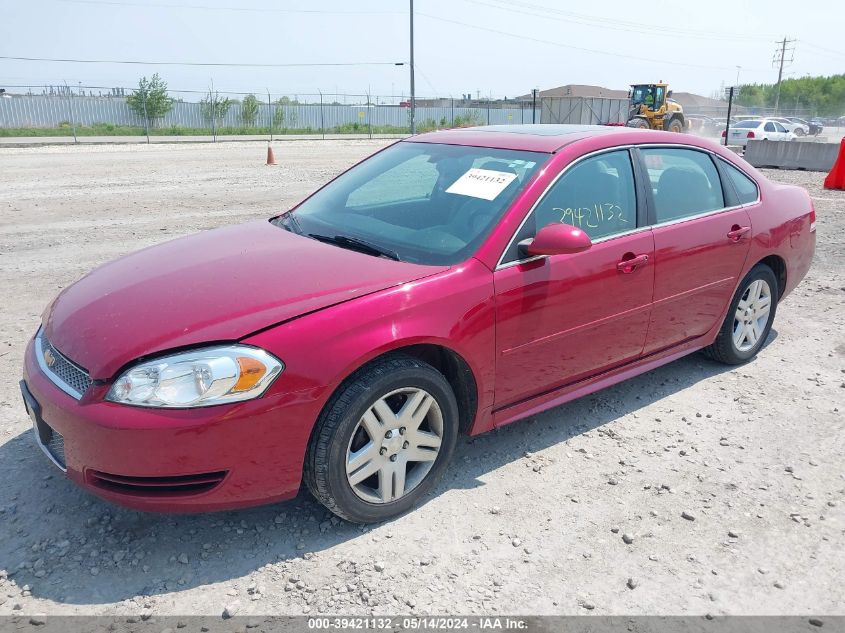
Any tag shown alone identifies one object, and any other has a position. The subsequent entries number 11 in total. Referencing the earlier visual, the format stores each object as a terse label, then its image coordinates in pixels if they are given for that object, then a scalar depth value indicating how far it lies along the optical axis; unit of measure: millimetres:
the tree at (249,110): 46125
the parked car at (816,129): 45278
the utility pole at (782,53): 86688
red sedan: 2592
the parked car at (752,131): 27700
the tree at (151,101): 42344
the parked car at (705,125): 44669
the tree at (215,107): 44312
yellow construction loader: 31094
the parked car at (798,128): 39106
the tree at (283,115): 47500
